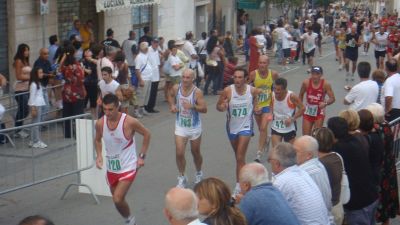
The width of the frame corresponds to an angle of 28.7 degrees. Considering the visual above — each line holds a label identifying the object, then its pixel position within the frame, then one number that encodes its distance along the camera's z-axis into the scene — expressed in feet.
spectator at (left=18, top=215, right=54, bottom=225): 13.25
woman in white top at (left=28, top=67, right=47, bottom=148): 45.88
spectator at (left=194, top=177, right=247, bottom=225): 17.66
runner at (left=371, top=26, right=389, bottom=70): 84.89
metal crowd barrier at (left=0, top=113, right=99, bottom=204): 33.01
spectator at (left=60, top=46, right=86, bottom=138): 48.80
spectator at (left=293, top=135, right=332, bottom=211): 21.89
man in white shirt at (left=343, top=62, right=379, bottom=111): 38.75
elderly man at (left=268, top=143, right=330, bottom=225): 20.43
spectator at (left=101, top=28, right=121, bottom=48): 64.34
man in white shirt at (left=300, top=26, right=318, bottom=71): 88.69
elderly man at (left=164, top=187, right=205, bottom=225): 16.12
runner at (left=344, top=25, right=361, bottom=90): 79.10
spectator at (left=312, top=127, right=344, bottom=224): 23.22
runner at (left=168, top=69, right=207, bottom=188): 36.04
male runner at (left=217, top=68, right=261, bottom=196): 36.88
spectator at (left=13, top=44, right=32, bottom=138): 47.21
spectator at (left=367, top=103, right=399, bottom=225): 28.37
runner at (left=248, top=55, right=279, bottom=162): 42.27
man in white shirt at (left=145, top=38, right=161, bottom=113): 59.31
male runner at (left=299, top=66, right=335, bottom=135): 40.96
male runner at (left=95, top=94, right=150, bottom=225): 29.86
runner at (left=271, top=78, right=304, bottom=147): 38.68
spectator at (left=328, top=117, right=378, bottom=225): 24.82
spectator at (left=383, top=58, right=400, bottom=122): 39.11
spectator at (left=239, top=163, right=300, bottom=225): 18.74
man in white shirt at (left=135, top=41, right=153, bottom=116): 57.88
